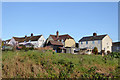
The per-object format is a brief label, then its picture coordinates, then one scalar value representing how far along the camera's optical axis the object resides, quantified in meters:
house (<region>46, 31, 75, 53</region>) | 64.00
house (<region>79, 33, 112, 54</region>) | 57.88
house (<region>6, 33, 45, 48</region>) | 64.38
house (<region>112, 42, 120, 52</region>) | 60.19
